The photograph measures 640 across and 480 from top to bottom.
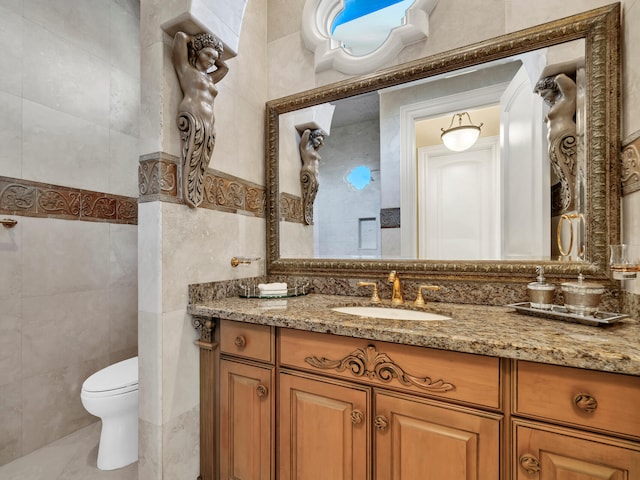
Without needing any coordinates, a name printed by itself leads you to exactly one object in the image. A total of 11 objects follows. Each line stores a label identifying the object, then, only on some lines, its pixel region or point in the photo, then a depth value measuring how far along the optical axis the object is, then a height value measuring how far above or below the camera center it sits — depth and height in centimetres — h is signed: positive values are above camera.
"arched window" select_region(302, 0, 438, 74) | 150 +112
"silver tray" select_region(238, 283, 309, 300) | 156 -27
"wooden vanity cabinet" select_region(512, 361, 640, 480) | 72 -46
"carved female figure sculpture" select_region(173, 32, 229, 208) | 130 +61
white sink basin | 131 -32
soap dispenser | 113 -20
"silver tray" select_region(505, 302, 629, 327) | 93 -24
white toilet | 158 -90
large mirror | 117 +35
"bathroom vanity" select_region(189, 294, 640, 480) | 76 -47
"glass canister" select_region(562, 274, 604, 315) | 102 -19
